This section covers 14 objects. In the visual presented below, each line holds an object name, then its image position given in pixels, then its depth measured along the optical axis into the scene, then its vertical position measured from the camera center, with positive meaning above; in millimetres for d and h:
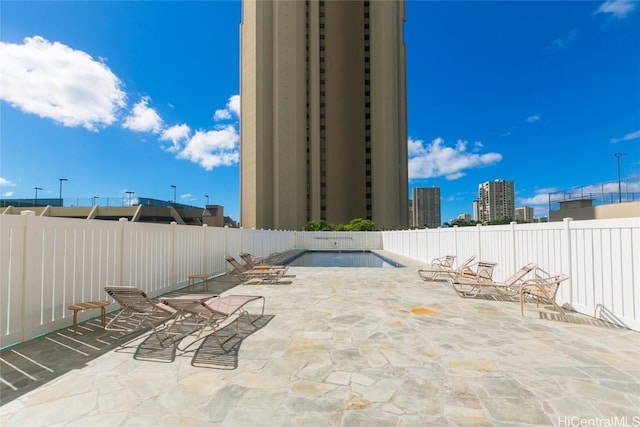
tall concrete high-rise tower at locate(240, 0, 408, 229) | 44875 +17377
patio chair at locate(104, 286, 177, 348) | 3734 -1040
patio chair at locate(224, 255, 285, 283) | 8156 -1366
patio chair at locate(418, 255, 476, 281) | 7870 -1579
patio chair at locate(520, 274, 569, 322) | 4715 -1189
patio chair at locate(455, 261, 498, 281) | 6895 -1221
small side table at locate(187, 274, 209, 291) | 7050 -1476
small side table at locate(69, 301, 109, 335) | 3967 -1113
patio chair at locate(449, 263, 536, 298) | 5867 -1274
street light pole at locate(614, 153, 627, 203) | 21319 +1973
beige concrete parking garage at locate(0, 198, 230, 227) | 45344 +2461
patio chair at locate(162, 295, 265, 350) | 3707 -1145
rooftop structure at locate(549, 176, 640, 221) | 20266 +1548
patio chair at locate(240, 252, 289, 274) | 8633 -1261
